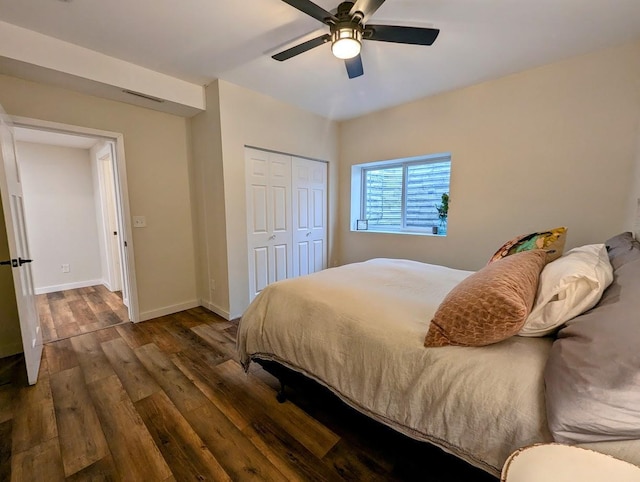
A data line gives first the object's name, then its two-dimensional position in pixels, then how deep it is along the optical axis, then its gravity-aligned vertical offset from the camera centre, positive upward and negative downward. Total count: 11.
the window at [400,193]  3.41 +0.21
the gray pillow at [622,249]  1.22 -0.20
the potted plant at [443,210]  3.14 -0.02
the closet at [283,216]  3.21 -0.09
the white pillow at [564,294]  0.97 -0.30
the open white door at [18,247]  1.83 -0.28
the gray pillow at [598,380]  0.68 -0.45
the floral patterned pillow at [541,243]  1.69 -0.22
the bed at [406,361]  0.87 -0.62
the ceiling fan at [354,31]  1.48 +1.05
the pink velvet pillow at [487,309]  0.95 -0.36
